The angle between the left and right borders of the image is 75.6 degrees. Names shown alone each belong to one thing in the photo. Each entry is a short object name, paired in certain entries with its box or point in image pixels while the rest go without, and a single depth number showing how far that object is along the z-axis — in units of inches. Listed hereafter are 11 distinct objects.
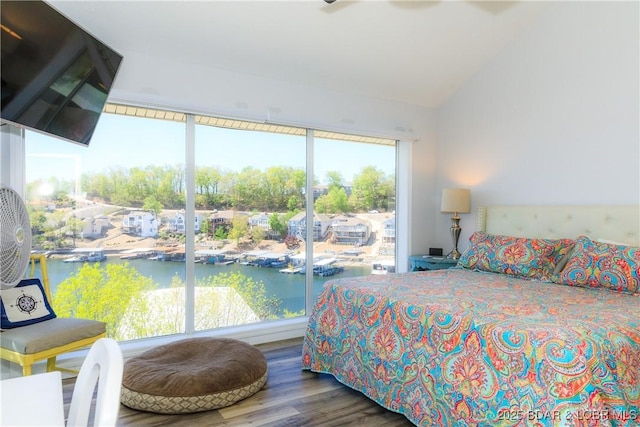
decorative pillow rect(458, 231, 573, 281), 121.7
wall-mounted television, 70.5
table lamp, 162.1
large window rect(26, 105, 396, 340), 120.3
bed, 62.9
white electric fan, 68.0
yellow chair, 89.6
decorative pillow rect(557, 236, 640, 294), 100.7
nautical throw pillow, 97.2
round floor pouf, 92.7
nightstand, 158.4
